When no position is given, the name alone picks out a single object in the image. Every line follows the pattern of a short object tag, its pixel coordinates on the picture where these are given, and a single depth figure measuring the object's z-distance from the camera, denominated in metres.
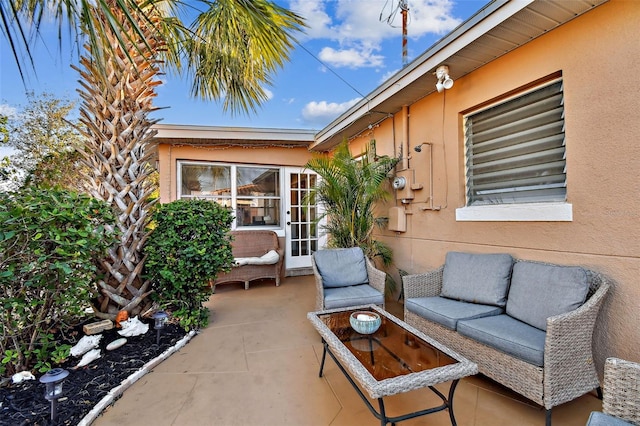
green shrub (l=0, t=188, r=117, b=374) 2.04
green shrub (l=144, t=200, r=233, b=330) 3.27
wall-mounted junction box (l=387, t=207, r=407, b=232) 4.24
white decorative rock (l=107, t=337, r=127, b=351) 2.75
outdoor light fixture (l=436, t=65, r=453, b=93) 3.02
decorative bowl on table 2.15
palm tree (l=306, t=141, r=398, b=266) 4.23
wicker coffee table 1.50
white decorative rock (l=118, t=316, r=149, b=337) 2.98
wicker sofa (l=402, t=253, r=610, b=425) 1.81
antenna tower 4.65
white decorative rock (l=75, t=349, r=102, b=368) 2.46
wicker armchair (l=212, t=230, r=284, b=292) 5.35
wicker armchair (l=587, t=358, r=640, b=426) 1.19
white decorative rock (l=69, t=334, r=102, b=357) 2.58
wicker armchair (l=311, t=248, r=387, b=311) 3.14
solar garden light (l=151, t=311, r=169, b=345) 2.93
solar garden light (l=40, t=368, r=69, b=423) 1.76
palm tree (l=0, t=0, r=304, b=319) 3.18
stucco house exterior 2.04
